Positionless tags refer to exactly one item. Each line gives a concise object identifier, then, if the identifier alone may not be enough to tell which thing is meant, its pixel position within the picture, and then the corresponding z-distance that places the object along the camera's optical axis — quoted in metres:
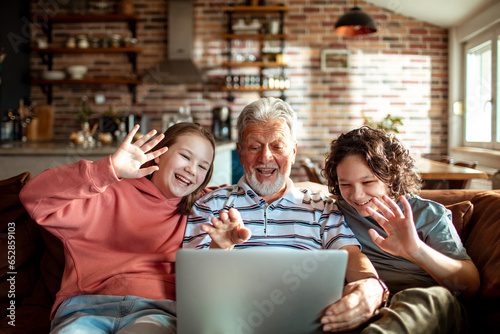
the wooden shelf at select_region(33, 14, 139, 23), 5.56
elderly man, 1.56
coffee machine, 5.45
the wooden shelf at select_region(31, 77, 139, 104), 5.59
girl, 1.36
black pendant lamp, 3.88
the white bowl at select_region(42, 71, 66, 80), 5.60
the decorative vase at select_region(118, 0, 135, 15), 5.60
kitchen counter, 2.72
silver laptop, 1.06
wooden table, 3.19
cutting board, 5.57
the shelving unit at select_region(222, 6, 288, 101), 5.53
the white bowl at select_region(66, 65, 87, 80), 5.60
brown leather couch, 1.58
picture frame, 5.63
